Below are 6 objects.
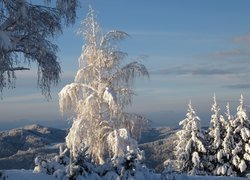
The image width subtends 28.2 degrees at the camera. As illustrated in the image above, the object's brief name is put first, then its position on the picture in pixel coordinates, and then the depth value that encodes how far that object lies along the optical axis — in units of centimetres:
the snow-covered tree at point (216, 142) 3144
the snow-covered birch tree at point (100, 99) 2191
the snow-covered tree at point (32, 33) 1191
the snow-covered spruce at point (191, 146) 3150
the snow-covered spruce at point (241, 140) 3120
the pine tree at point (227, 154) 3072
